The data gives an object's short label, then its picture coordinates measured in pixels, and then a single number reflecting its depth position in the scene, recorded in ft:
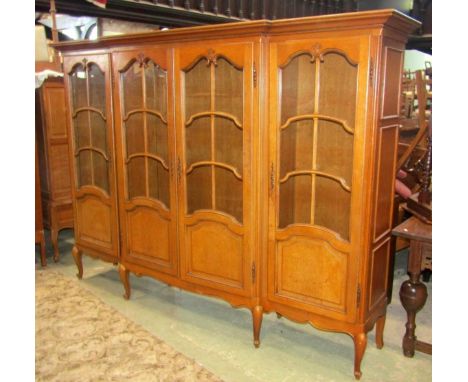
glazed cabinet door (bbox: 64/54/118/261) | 8.92
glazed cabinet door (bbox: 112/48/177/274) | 7.91
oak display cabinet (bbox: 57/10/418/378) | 6.11
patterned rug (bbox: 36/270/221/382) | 6.91
